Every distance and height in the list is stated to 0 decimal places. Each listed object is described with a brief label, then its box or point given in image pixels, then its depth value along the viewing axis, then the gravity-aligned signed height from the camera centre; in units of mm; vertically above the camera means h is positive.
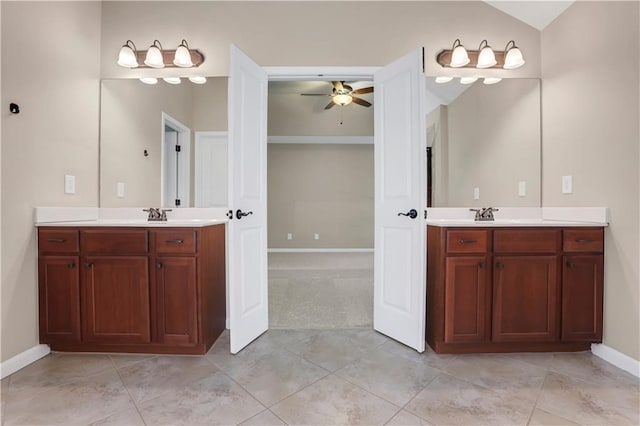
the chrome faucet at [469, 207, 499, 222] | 2336 -53
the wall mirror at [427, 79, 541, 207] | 2445 +557
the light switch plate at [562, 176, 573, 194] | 2175 +178
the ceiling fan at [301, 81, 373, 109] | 4433 +1794
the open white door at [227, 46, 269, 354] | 1953 +50
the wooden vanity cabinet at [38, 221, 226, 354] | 1896 -507
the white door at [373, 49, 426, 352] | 1967 +43
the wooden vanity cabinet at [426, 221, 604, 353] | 1924 -512
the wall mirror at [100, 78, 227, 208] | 2436 +544
